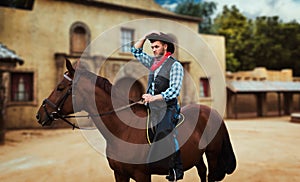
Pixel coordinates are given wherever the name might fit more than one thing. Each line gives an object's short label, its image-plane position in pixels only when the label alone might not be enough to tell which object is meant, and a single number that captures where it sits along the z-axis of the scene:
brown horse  2.64
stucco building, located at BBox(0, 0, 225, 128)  12.20
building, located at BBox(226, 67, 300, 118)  17.73
